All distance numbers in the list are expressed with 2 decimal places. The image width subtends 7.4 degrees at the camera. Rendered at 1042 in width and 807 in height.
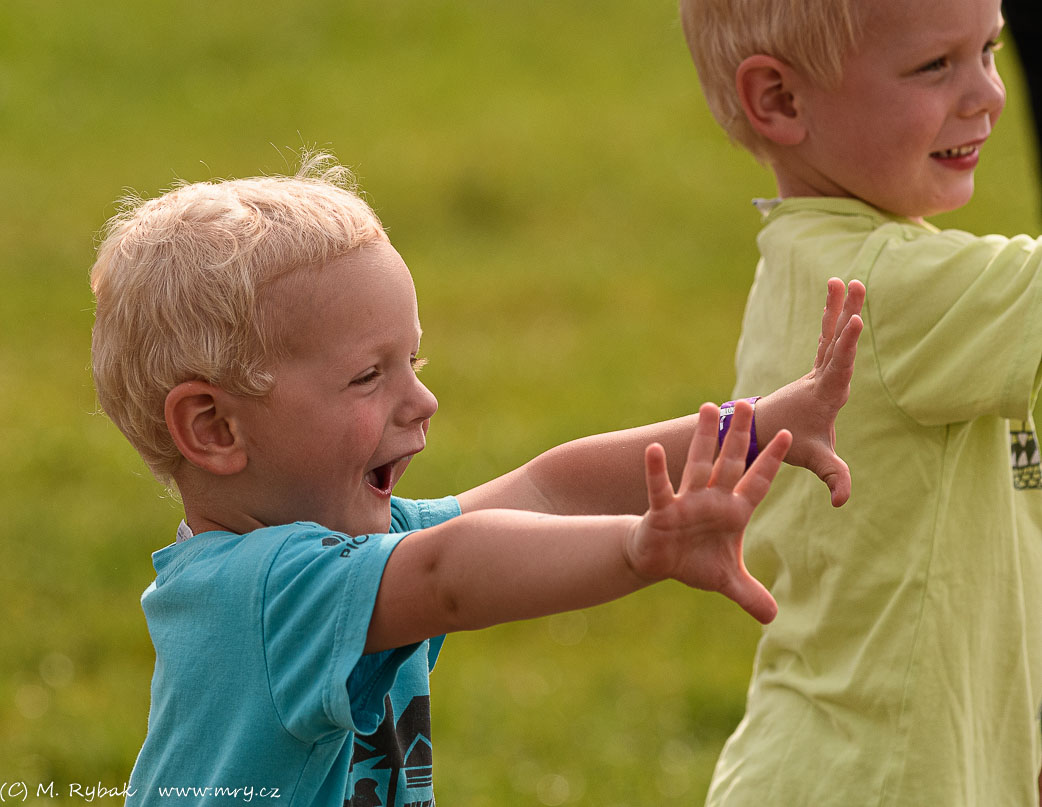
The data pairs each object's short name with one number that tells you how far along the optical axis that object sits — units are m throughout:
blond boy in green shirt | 4.29
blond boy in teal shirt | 4.09
